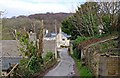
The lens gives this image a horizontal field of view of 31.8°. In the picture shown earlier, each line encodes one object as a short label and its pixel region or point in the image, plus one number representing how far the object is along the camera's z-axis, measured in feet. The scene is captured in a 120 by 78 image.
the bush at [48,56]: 36.73
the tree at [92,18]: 42.07
